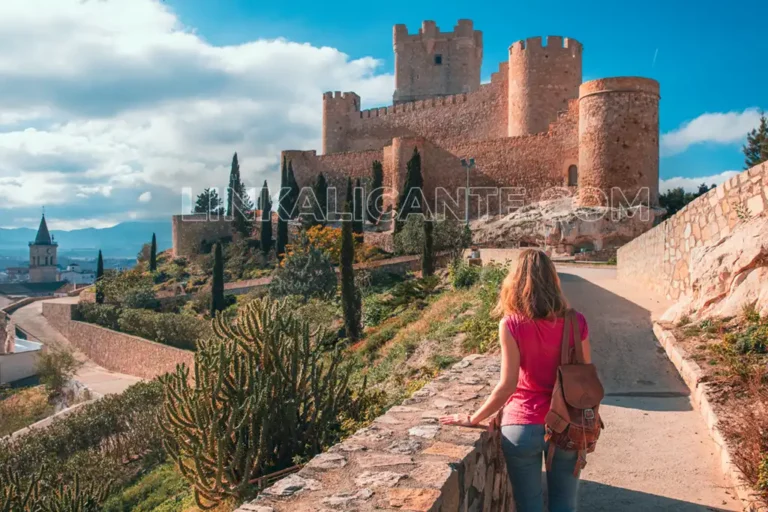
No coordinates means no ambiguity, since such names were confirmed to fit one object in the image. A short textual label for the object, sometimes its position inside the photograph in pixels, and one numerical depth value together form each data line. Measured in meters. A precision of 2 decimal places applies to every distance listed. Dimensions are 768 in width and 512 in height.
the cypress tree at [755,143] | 25.79
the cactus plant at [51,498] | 9.27
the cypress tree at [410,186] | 31.91
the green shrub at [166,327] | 23.73
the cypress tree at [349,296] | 18.12
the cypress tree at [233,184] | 43.31
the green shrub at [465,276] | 14.86
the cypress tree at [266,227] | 36.94
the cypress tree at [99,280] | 31.19
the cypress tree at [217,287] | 27.69
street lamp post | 31.57
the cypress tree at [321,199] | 36.31
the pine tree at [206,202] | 50.09
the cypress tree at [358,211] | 32.59
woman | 2.92
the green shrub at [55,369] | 23.00
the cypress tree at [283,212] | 35.25
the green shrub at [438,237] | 25.50
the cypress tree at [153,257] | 40.17
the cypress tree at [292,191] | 38.03
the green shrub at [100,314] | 28.53
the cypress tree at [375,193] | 34.75
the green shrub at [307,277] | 24.41
